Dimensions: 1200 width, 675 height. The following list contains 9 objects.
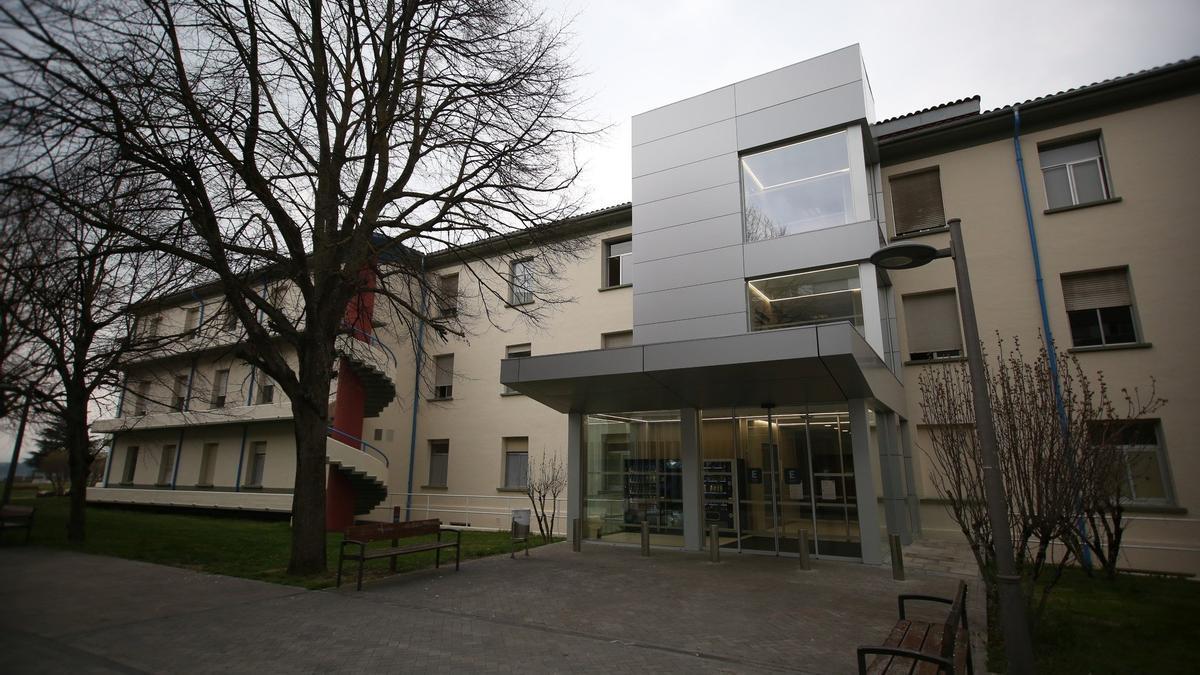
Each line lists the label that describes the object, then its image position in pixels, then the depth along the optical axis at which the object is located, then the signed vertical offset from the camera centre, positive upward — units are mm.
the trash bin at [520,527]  12777 -1326
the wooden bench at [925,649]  4031 -1333
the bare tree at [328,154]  8172 +4996
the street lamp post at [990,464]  4898 +101
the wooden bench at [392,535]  8797 -984
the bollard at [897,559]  9691 -1348
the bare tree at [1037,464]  6184 +127
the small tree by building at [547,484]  17594 -268
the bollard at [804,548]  10797 -1304
